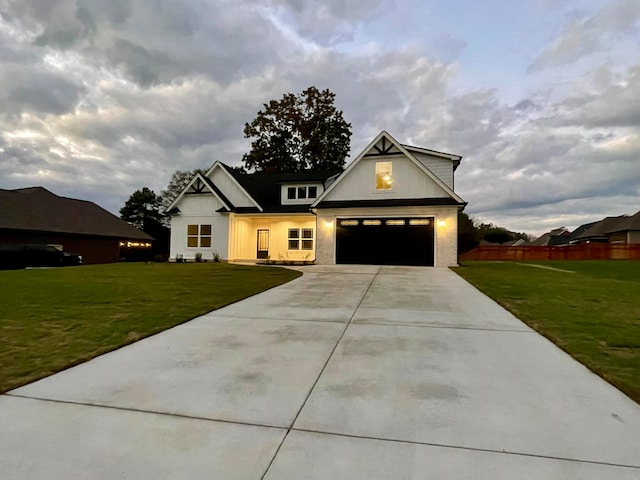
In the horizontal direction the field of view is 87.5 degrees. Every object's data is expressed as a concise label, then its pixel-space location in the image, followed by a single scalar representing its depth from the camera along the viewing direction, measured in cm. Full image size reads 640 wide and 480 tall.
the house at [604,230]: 3334
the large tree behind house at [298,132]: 3459
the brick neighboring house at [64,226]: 2169
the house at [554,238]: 5466
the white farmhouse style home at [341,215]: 1683
